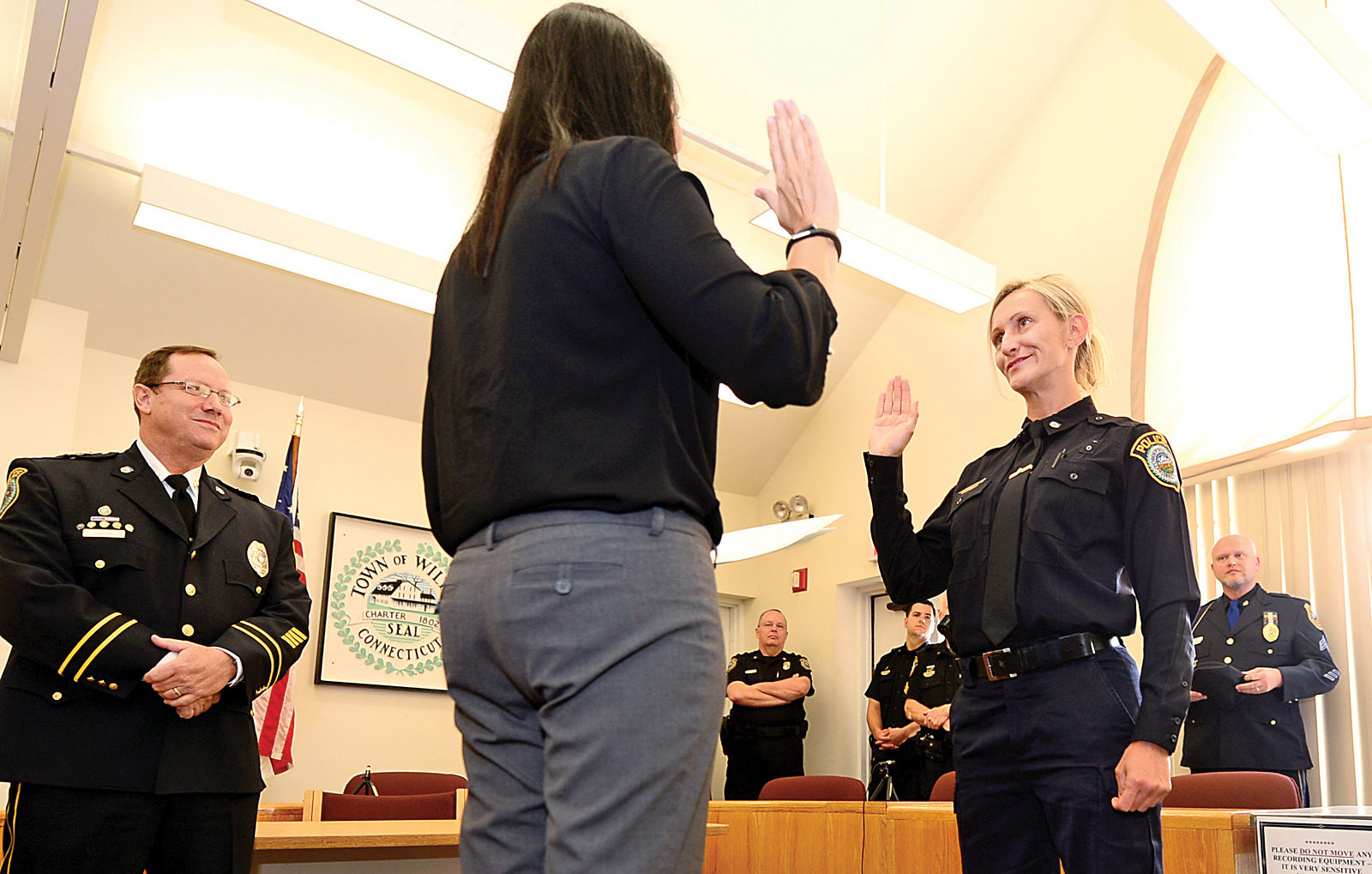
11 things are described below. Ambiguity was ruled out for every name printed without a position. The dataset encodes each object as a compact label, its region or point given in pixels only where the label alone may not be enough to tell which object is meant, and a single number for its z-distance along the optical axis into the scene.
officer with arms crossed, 6.78
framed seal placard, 6.16
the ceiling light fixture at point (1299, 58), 3.34
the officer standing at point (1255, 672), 4.51
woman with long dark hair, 0.87
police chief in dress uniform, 1.91
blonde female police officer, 1.61
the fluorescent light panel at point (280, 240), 4.31
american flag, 5.34
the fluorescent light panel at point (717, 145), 3.25
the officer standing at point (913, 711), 5.82
